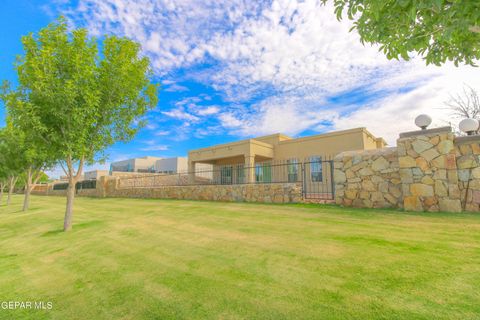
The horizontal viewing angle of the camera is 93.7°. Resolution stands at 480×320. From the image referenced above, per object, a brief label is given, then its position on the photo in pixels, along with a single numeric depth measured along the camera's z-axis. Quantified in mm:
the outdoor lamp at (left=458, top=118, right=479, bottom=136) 6488
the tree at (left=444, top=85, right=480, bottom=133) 15710
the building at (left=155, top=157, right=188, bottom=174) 46344
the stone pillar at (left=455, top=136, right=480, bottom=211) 6023
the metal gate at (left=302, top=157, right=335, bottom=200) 10023
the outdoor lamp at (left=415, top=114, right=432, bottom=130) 6910
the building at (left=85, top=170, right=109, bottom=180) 53144
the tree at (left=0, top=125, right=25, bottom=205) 13971
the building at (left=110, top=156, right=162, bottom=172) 53938
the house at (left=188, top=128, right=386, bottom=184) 16016
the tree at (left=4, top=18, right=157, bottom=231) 6633
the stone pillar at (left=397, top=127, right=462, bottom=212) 6176
